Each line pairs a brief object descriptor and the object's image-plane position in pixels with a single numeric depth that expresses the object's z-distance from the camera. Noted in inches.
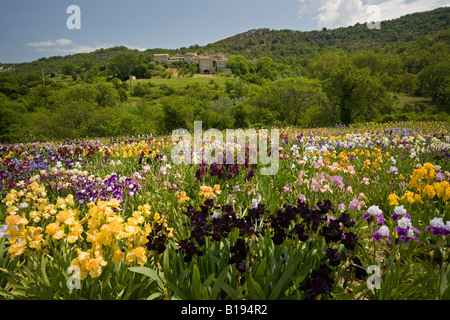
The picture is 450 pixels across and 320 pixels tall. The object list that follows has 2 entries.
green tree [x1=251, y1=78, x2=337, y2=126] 1411.2
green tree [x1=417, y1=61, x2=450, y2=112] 1585.9
